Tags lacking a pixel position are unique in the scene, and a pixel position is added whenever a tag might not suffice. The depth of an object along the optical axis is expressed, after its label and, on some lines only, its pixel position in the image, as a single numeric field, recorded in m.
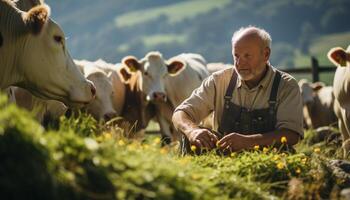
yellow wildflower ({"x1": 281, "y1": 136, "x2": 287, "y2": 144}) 6.41
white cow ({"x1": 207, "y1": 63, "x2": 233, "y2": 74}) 17.62
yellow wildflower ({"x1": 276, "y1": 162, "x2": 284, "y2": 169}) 5.77
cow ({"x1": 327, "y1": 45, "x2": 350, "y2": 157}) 10.98
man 7.06
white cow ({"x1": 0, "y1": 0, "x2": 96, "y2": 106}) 7.38
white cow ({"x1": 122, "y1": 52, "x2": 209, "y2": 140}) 14.20
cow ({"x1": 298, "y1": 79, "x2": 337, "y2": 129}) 20.34
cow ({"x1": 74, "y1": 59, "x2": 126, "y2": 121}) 12.08
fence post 21.64
